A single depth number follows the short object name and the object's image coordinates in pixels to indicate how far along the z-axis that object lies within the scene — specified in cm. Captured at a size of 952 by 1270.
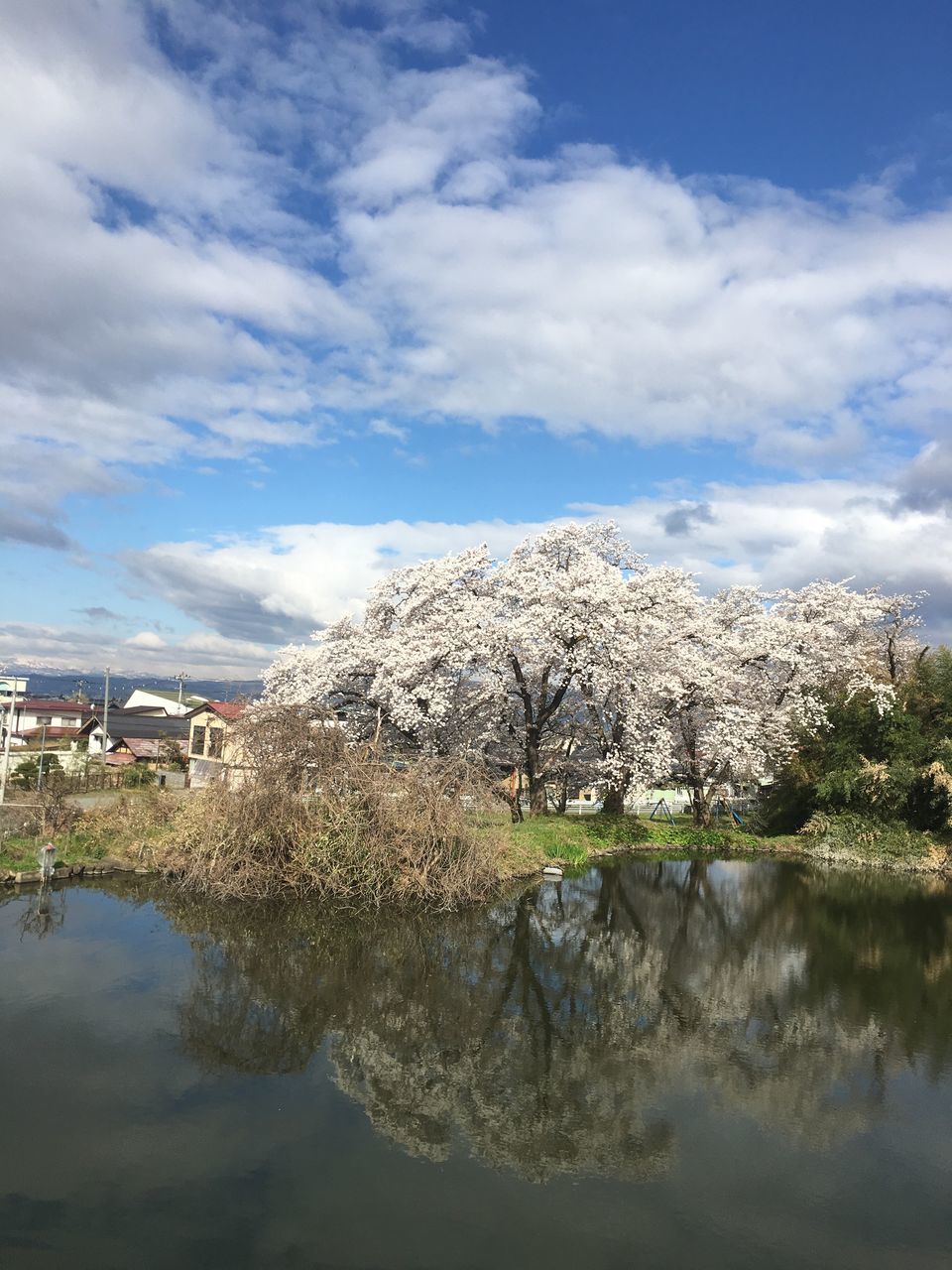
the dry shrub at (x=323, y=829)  1827
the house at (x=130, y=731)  5684
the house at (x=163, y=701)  8188
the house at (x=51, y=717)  7088
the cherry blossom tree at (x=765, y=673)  3045
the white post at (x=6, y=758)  2309
